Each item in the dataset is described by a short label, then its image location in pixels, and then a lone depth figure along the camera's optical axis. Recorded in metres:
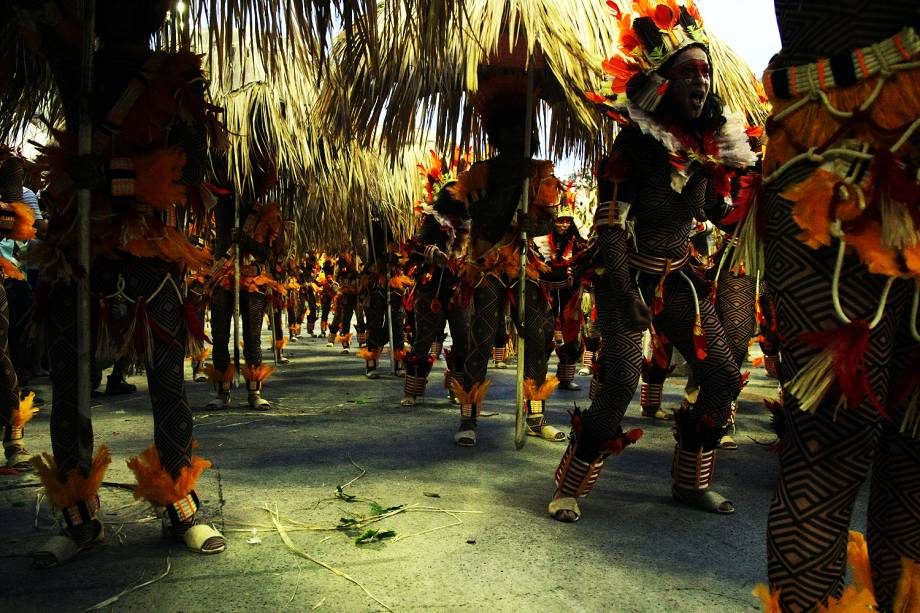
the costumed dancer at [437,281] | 6.07
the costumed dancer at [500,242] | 4.73
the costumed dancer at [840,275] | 1.31
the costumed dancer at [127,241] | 2.48
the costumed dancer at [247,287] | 5.98
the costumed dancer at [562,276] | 6.04
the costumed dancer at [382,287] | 9.19
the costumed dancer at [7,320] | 3.73
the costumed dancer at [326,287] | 17.62
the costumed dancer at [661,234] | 2.91
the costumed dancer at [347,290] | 12.82
